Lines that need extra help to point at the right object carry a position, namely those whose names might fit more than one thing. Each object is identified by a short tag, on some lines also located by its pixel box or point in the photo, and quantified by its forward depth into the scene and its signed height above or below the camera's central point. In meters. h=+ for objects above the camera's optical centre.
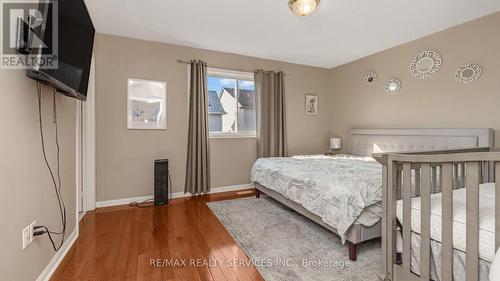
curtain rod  3.54 +1.29
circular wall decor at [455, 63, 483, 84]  2.74 +0.84
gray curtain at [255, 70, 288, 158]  4.08 +0.47
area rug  1.65 -1.03
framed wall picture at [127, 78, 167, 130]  3.29 +0.55
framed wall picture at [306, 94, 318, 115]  4.71 +0.74
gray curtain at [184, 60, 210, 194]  3.56 +0.16
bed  1.80 -0.43
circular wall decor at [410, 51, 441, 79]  3.11 +1.09
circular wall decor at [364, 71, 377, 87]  3.97 +1.11
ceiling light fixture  2.13 +1.34
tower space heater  3.18 -0.65
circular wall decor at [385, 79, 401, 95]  3.59 +0.87
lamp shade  4.51 -0.12
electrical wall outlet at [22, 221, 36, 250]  1.34 -0.61
